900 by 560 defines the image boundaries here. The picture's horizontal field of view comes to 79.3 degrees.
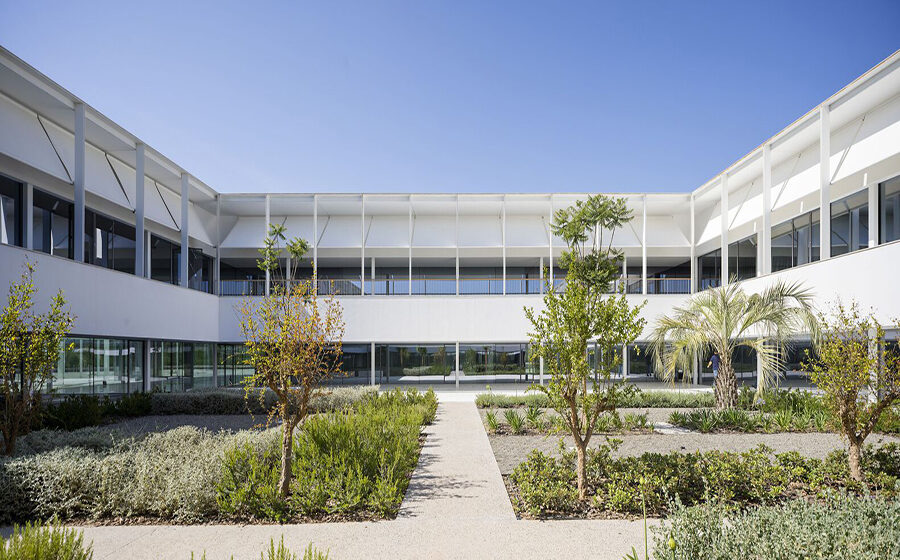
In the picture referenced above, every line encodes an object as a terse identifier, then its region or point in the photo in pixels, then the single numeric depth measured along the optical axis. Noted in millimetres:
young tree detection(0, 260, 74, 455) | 9820
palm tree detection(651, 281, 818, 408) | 15469
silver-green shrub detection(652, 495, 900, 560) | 4117
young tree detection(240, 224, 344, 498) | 7762
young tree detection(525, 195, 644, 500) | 7664
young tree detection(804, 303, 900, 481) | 8211
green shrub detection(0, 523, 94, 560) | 4180
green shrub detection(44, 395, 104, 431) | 13711
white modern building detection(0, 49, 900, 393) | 15930
